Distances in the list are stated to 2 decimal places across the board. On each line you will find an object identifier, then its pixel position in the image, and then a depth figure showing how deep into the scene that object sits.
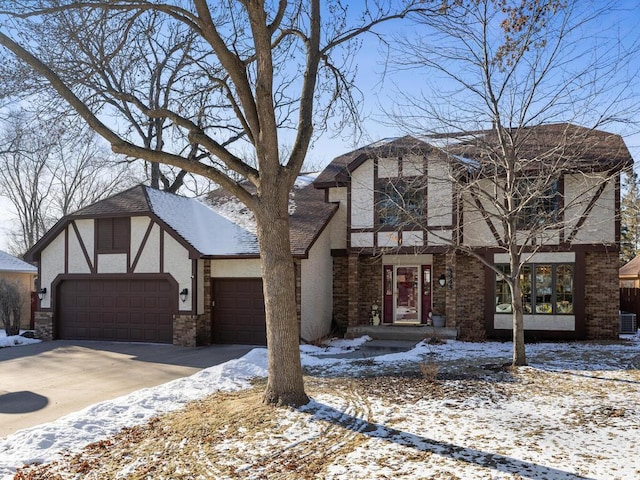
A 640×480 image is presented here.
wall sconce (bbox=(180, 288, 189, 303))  15.09
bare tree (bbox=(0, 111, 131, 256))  34.12
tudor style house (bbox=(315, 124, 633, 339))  14.80
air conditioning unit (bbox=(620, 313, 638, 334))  16.73
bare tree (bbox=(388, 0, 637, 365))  9.69
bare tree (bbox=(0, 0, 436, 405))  7.40
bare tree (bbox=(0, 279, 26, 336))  17.17
